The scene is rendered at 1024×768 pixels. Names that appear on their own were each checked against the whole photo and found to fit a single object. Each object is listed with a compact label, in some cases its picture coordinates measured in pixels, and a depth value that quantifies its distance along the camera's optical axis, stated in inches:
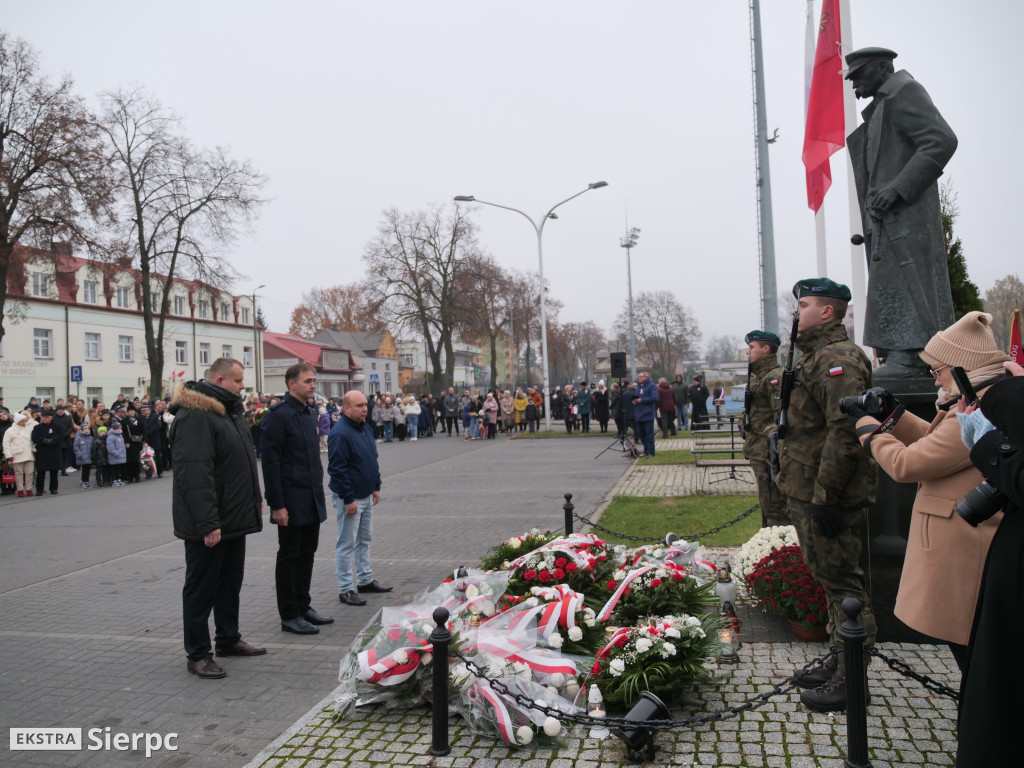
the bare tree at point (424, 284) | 1996.8
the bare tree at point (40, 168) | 1001.5
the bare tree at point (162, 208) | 1272.1
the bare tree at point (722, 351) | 3826.3
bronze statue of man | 202.7
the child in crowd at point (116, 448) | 690.8
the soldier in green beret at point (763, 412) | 283.0
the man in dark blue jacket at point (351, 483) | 271.6
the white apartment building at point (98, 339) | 1587.1
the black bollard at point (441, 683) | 146.3
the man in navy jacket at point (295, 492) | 244.4
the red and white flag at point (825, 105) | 453.4
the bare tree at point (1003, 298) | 985.2
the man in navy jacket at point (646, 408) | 724.7
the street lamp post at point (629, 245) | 1983.3
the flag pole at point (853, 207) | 414.6
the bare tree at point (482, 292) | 2016.5
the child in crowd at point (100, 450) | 692.1
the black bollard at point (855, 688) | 122.4
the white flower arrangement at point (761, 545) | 237.3
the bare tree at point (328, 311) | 3627.0
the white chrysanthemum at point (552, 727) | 156.0
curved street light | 1222.5
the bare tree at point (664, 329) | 3223.4
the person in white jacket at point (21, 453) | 646.5
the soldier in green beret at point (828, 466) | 156.8
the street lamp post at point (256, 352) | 2443.2
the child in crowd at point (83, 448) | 691.4
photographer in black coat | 92.2
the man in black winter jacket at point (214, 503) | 203.5
